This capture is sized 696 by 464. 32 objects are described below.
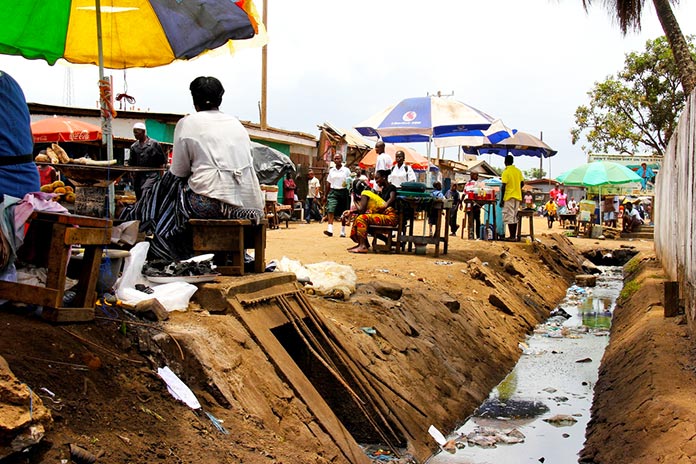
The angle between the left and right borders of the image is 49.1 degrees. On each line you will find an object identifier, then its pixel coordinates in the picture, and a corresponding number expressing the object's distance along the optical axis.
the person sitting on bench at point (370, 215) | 12.28
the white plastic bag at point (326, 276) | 7.73
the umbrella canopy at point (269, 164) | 19.89
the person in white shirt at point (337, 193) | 15.43
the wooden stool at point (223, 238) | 5.96
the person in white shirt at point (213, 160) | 6.01
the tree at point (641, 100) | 29.36
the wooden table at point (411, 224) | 12.31
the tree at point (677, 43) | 12.96
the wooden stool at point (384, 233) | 12.45
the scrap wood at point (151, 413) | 3.91
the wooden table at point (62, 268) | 4.20
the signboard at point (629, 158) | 31.88
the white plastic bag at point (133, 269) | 5.13
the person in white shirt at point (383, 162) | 13.41
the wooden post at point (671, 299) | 8.41
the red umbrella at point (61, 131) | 14.99
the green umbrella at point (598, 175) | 24.47
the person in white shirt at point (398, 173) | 13.94
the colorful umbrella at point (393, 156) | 28.20
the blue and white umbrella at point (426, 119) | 15.38
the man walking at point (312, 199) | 22.55
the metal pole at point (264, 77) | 23.39
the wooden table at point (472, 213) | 15.74
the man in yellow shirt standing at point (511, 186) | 16.19
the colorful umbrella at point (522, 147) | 23.17
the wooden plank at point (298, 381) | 5.16
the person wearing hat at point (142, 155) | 9.43
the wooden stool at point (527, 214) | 16.75
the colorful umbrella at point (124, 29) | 6.79
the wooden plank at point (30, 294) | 4.18
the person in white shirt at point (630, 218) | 24.67
